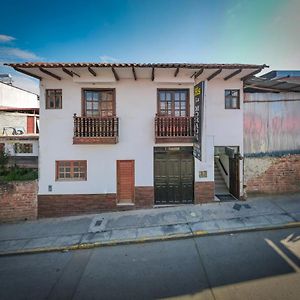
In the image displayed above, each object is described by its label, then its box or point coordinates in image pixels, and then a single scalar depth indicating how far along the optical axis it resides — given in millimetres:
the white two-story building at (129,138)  9617
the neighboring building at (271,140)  10164
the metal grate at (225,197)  10421
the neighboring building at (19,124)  10188
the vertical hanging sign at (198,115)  8344
